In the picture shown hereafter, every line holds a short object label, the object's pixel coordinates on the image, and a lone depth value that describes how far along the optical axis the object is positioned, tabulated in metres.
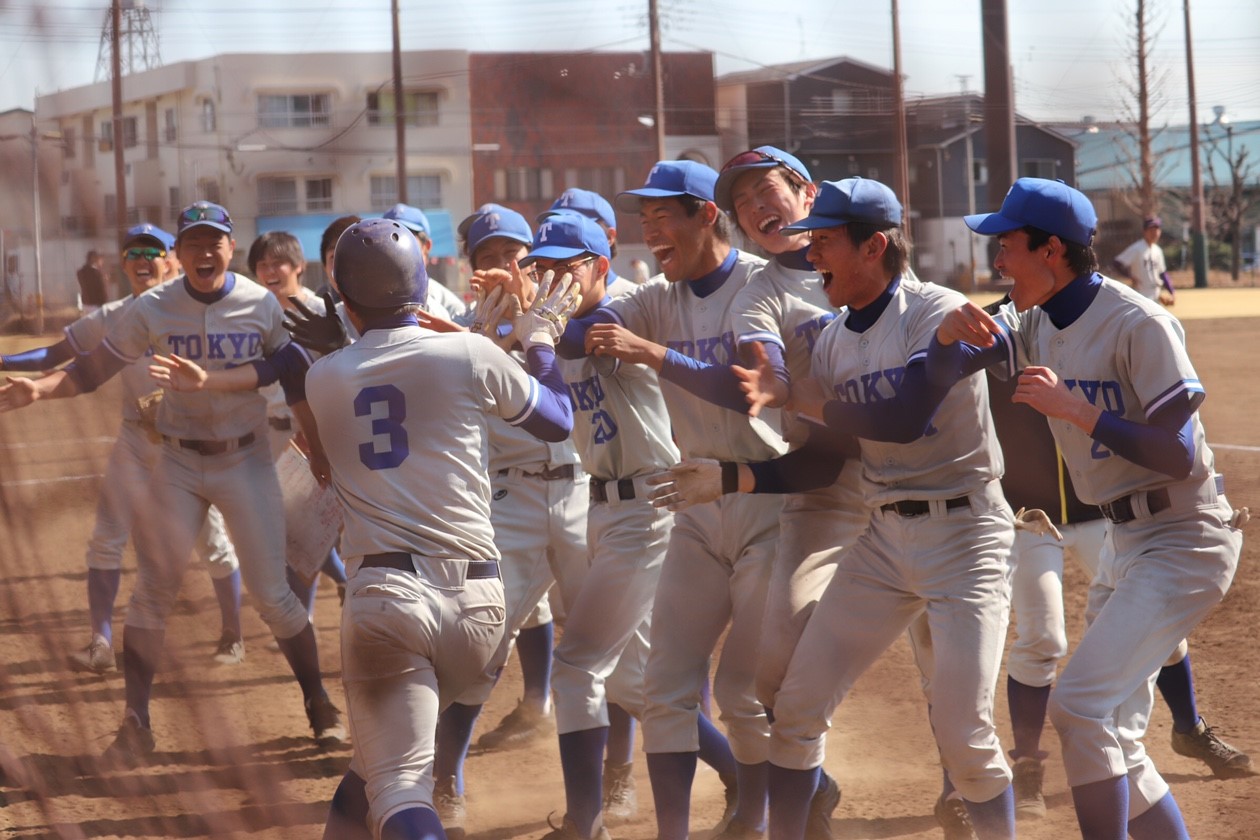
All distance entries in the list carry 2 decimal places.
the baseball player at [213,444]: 9.39
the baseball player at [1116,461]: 5.83
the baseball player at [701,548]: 7.11
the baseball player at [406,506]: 5.57
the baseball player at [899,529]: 6.14
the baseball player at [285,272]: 11.20
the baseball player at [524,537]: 8.09
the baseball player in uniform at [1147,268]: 27.95
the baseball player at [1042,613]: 7.95
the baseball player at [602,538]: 7.50
